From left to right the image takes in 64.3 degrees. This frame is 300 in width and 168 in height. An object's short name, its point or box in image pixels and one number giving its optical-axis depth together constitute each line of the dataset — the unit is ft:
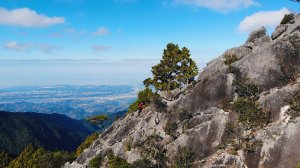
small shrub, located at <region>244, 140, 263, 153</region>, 127.67
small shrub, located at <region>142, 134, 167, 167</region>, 153.81
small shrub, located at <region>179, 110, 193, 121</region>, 168.30
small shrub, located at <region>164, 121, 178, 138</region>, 165.26
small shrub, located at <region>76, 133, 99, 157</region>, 258.69
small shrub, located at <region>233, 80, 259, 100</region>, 152.51
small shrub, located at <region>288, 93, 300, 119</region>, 126.08
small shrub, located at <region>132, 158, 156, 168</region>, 152.80
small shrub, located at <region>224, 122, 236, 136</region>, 140.85
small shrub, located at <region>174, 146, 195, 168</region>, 140.63
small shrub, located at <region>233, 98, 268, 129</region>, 136.29
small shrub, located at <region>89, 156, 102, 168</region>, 185.24
